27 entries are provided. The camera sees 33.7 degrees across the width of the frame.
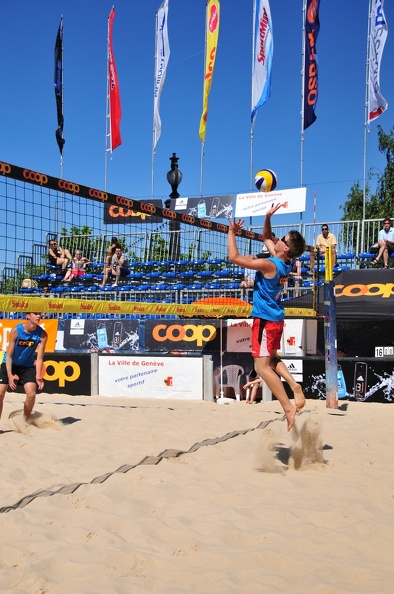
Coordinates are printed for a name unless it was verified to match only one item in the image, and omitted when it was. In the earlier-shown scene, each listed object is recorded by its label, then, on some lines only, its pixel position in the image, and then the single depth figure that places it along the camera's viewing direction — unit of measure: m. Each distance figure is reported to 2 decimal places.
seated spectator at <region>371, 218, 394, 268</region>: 13.91
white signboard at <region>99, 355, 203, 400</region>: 10.25
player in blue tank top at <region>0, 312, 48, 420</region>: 6.91
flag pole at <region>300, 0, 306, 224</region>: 17.90
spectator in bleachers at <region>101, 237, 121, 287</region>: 14.84
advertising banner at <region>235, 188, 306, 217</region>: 18.14
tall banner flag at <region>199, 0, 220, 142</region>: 19.11
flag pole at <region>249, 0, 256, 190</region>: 18.86
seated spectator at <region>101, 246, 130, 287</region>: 15.09
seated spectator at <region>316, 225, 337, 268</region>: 13.90
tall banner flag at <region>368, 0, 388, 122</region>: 16.94
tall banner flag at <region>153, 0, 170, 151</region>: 19.52
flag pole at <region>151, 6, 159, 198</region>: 20.66
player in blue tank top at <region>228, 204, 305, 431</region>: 4.94
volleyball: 8.78
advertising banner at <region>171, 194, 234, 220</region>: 23.17
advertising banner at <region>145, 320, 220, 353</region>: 11.38
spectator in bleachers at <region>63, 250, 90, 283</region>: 15.80
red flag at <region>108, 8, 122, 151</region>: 19.62
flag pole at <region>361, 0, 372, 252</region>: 17.33
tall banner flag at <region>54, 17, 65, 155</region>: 18.55
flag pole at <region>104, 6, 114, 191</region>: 19.48
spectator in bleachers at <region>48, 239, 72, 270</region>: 13.70
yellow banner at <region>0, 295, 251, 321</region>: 7.88
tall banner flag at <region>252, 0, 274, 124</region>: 18.38
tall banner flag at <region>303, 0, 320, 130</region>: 17.73
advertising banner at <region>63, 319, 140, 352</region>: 12.02
